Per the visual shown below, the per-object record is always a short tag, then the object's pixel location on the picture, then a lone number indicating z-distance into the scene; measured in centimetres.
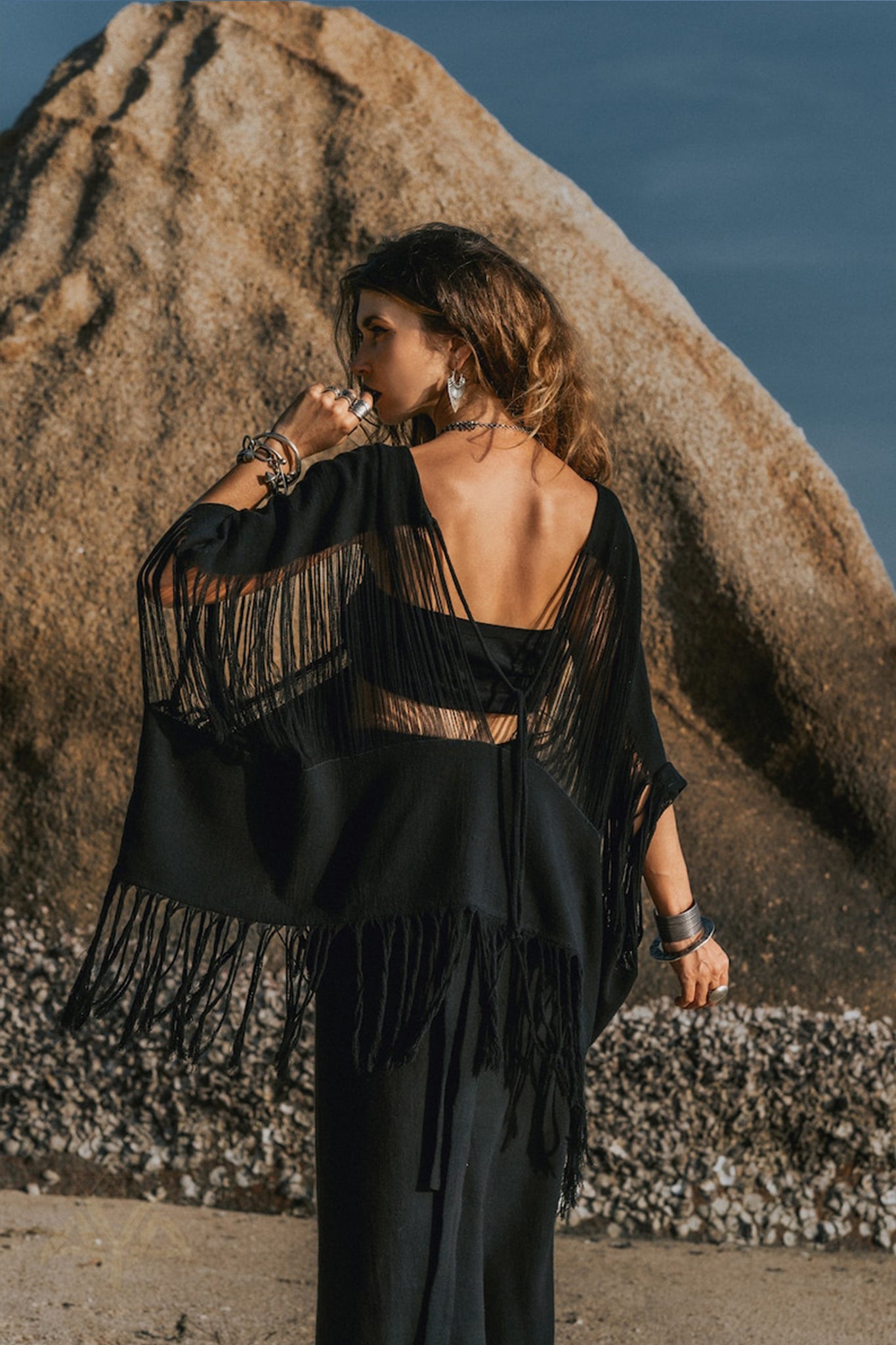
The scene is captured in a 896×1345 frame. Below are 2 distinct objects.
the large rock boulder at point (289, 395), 511
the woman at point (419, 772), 298
